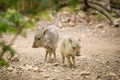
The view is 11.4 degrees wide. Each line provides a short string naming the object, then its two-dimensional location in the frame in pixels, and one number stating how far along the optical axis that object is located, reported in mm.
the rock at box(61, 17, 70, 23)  22303
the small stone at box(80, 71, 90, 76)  12214
